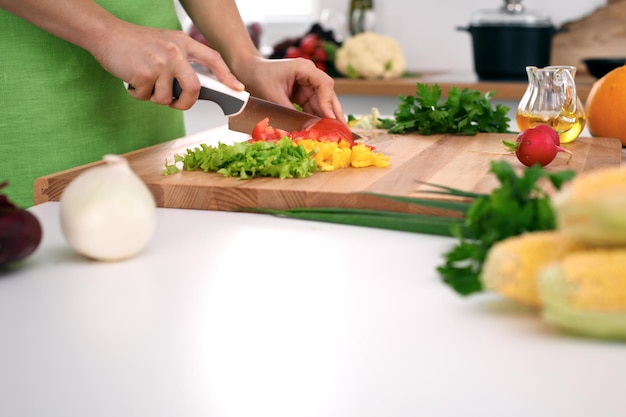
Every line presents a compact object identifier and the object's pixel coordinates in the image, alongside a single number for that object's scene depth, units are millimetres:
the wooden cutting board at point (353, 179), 1205
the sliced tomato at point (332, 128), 1491
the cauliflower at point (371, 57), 3166
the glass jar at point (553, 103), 1621
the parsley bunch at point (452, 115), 1736
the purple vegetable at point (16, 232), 841
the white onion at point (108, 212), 868
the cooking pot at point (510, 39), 2957
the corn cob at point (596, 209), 617
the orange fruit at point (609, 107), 1685
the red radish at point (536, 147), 1360
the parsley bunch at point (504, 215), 759
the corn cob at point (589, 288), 620
